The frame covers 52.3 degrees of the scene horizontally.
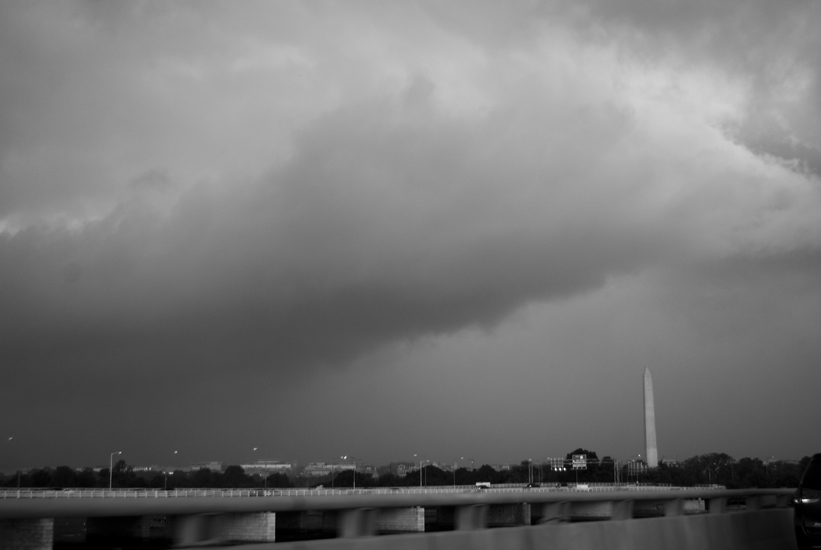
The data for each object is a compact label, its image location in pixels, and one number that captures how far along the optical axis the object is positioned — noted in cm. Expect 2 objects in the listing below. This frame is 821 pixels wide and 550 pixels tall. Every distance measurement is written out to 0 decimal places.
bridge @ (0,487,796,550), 675
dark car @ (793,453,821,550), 1598
